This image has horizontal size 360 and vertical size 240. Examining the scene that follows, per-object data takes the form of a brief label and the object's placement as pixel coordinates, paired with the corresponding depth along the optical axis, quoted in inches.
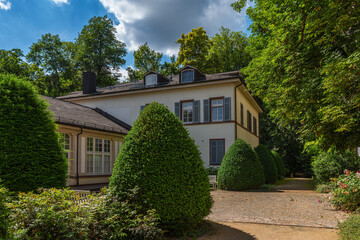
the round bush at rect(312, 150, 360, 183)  545.6
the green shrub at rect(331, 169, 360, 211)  339.3
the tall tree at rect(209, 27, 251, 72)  1512.1
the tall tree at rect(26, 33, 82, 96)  1477.6
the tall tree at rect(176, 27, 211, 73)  1411.2
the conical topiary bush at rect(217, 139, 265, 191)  614.9
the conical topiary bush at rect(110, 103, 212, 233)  224.5
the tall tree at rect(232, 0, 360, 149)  242.2
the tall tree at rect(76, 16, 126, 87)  1529.9
